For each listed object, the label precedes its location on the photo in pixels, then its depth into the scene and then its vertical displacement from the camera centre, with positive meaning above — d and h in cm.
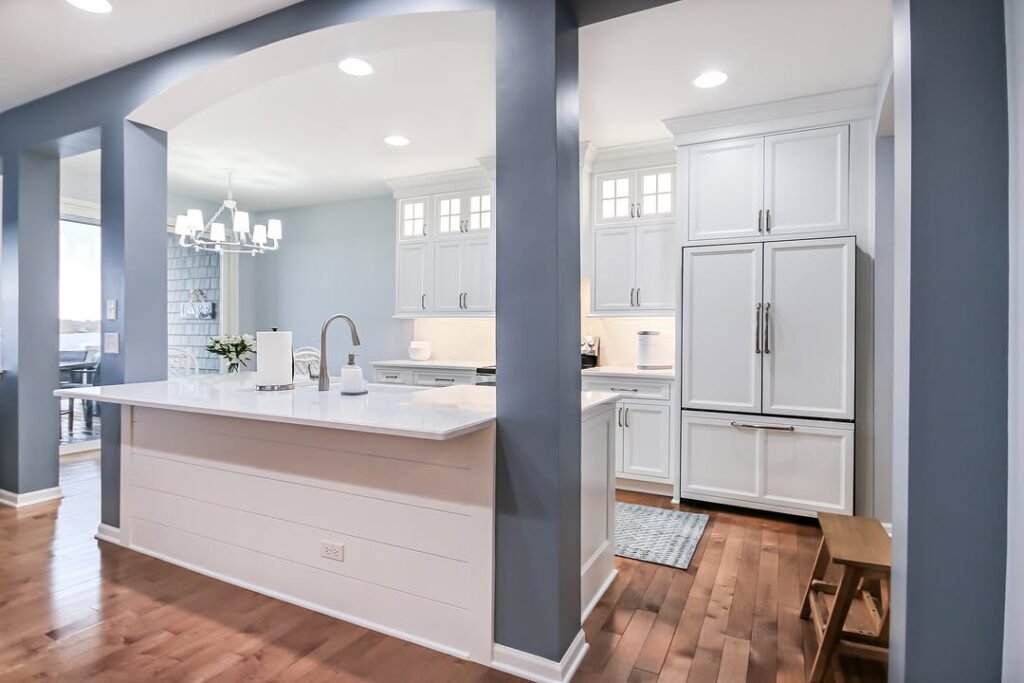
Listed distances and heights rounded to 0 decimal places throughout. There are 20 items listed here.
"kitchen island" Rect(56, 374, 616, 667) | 197 -65
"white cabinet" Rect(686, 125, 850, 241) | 337 +96
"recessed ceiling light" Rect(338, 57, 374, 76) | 294 +144
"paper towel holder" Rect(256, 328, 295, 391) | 272 -24
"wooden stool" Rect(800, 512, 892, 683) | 183 -89
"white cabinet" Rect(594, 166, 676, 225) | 420 +110
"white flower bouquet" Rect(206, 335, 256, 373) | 327 -4
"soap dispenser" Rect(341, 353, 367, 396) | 260 -20
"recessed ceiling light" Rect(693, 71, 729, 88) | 307 +145
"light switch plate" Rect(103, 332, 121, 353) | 306 -3
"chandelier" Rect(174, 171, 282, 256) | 427 +87
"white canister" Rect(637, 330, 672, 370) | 428 -8
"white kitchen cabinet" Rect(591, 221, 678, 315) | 415 +53
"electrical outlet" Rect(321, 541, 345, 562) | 224 -85
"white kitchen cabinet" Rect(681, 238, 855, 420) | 334 +8
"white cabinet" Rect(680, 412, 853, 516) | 336 -77
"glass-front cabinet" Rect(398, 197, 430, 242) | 530 +115
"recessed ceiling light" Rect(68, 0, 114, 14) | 239 +143
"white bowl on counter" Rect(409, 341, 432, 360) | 547 -11
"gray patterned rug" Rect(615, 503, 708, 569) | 294 -112
